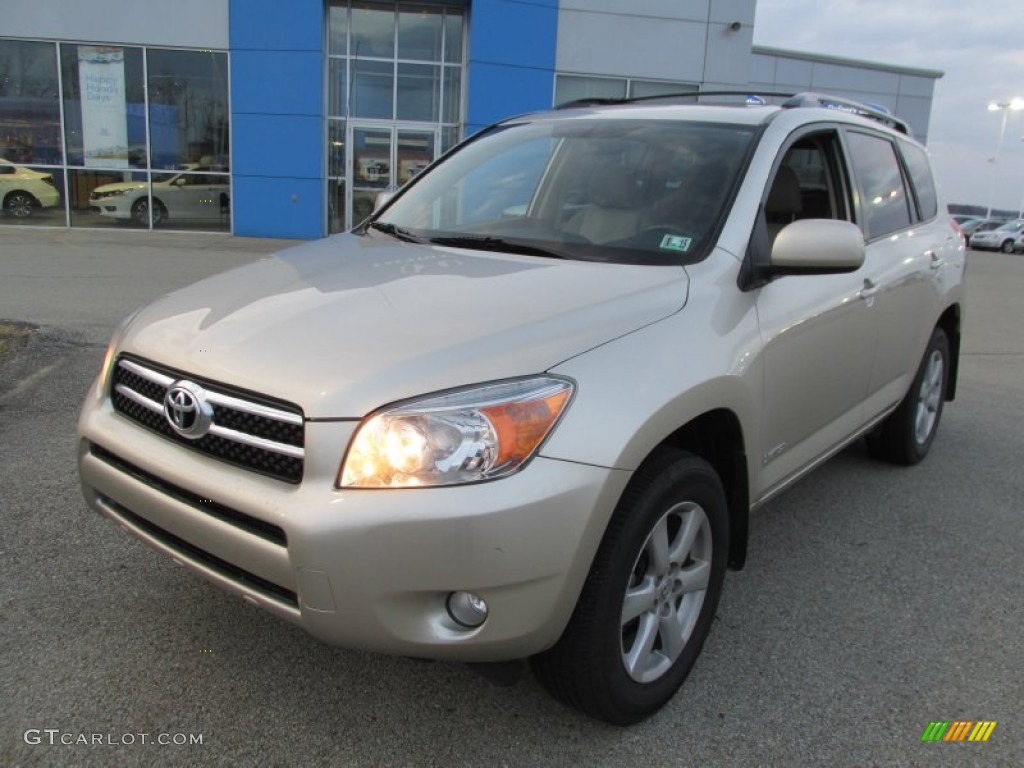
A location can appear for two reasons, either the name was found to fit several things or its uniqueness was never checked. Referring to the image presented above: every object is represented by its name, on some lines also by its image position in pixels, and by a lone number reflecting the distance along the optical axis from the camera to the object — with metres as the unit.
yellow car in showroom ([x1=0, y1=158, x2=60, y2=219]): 17.84
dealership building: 17.05
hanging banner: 17.22
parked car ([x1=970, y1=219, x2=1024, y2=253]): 36.31
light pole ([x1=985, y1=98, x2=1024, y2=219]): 51.03
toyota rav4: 1.91
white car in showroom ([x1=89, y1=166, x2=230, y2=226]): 17.94
